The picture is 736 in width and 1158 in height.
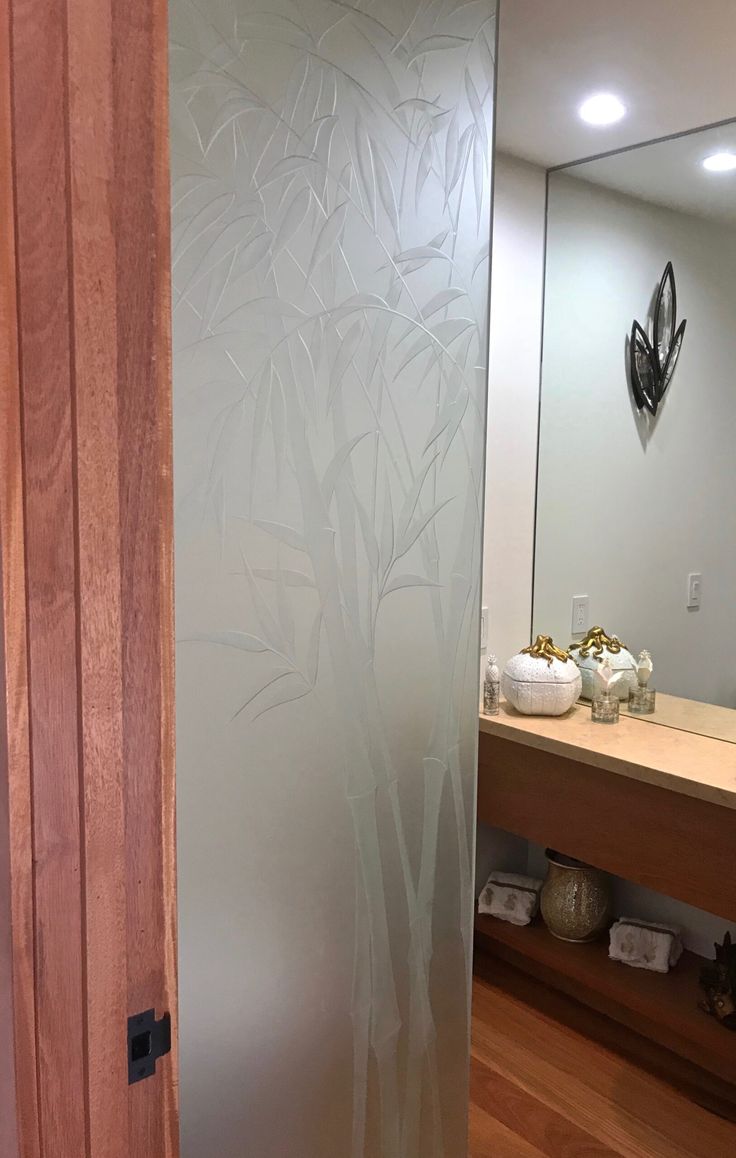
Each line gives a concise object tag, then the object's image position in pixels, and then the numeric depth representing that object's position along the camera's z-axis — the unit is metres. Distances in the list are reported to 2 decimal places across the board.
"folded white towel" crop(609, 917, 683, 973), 2.49
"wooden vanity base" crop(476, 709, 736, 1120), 2.14
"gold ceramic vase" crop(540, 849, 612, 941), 2.62
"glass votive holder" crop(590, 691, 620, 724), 2.53
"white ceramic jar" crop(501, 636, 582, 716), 2.57
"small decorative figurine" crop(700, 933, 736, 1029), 2.23
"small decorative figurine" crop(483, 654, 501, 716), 2.67
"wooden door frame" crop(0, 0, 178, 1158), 0.69
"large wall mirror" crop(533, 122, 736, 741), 2.37
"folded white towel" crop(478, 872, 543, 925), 2.75
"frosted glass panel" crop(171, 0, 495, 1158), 1.02
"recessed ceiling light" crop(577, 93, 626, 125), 2.25
